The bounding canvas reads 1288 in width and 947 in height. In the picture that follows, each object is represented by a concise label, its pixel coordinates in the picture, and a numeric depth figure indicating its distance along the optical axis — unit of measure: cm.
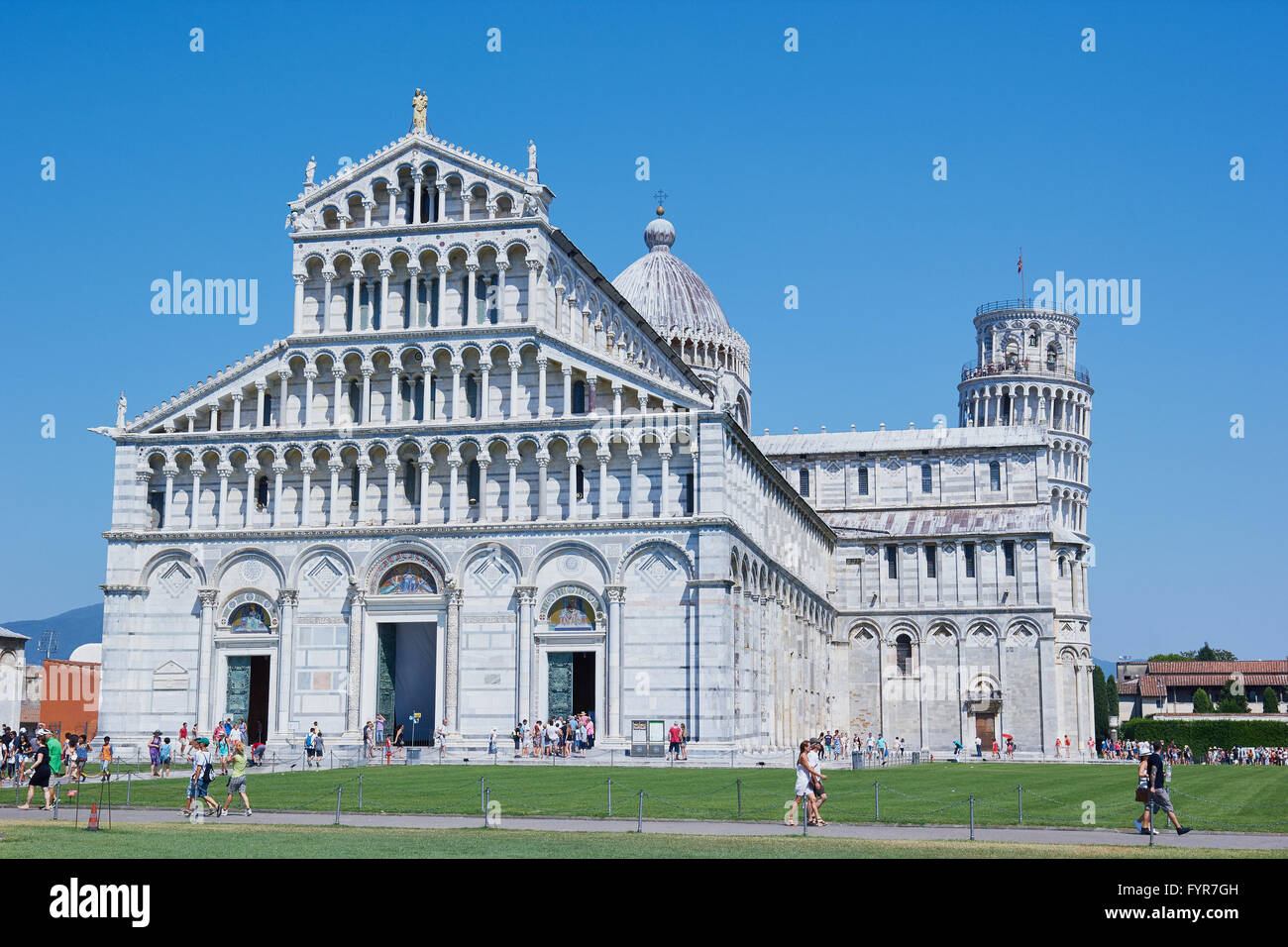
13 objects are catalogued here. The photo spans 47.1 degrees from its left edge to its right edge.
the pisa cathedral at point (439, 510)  5841
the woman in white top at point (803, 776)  3006
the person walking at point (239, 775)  3294
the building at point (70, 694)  8631
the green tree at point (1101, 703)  11619
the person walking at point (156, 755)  4809
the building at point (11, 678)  9344
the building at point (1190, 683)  13162
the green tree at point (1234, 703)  11906
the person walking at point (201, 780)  3222
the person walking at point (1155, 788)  2931
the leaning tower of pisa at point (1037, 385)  11912
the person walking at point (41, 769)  3422
